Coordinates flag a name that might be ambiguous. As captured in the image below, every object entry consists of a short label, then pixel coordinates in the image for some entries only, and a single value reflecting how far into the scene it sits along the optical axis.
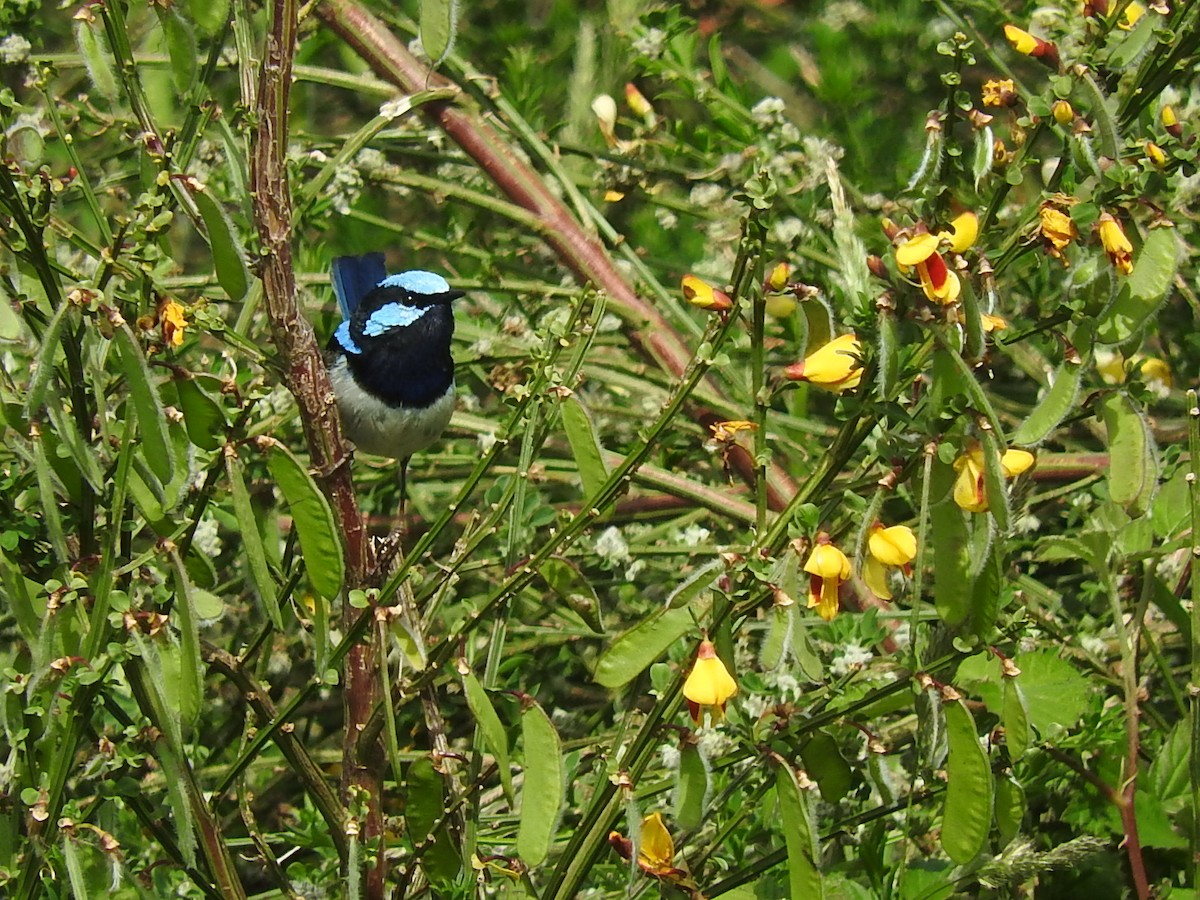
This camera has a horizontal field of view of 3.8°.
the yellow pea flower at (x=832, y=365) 4.47
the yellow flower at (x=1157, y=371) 4.81
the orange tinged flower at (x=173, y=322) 4.48
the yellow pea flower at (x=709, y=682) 4.46
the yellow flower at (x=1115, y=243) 4.47
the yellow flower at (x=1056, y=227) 4.47
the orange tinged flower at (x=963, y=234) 4.45
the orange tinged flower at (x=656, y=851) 4.50
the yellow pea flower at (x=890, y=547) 4.48
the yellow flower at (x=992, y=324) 4.48
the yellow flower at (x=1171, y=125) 4.57
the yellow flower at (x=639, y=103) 5.24
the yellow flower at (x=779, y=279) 4.47
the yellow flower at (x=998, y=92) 4.51
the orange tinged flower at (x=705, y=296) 4.48
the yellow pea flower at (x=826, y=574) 4.47
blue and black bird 4.82
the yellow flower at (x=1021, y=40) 4.54
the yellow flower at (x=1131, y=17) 4.56
